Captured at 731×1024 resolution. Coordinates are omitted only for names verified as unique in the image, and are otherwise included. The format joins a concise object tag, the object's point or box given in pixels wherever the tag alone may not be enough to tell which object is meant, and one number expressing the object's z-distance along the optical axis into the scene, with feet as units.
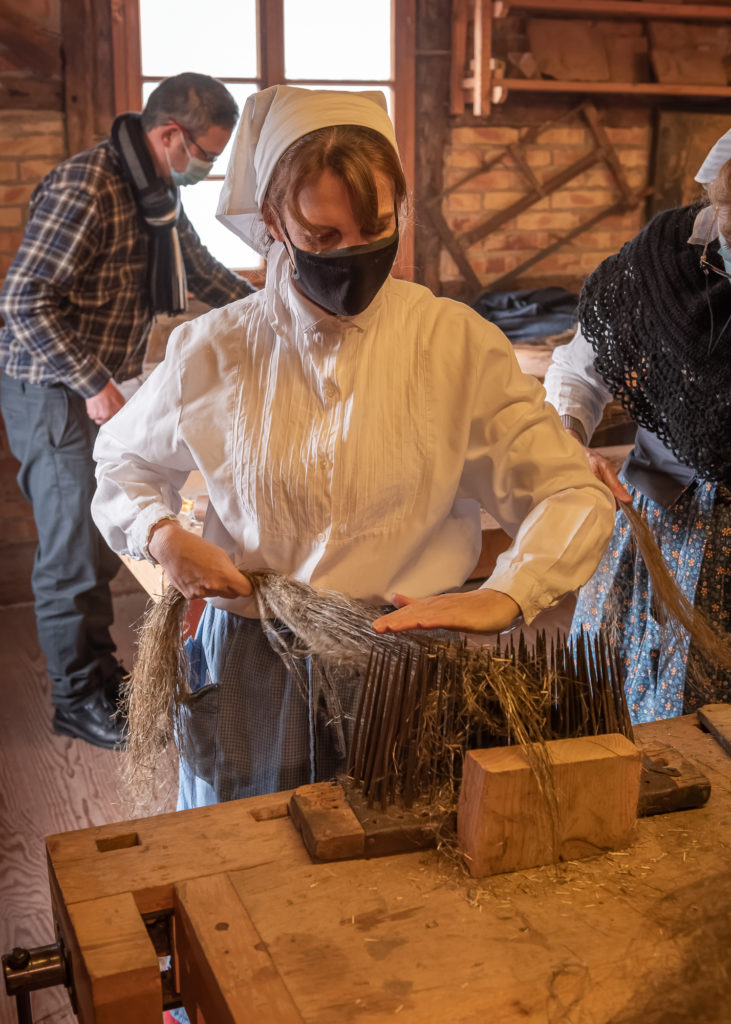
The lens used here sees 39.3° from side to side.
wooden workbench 3.07
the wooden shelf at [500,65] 16.15
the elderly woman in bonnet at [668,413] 6.01
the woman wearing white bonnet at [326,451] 4.59
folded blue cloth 16.49
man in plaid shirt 10.32
